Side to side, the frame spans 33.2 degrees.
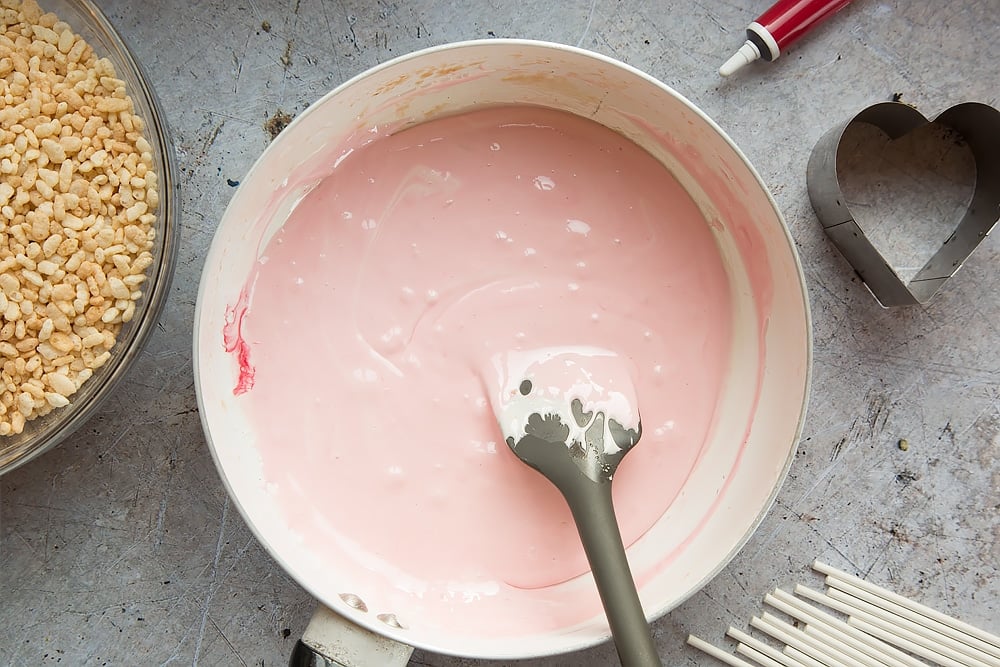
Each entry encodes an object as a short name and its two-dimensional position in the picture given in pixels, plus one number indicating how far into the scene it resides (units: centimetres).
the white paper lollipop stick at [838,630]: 64
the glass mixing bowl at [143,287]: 61
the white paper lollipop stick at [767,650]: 65
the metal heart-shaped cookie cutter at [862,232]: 63
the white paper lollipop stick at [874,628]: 64
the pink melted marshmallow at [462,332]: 63
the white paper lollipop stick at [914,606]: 64
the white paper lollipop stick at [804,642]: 64
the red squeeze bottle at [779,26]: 64
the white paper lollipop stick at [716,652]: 65
